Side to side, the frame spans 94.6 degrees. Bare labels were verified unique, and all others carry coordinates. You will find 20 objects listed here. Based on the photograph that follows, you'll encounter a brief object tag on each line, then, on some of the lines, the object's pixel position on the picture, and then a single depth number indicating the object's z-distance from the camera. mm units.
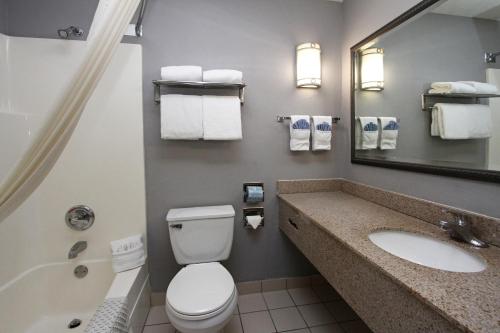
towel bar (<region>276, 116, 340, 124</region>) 1804
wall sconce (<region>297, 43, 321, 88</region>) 1724
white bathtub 1339
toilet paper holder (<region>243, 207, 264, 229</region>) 1818
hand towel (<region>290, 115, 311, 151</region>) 1765
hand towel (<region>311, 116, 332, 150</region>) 1798
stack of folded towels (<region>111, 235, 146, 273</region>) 1496
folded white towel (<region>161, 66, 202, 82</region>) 1529
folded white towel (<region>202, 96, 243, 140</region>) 1596
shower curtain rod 1451
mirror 962
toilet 1110
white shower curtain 744
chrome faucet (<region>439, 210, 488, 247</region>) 950
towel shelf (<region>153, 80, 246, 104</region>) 1545
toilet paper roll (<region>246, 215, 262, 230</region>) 1752
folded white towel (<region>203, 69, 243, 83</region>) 1560
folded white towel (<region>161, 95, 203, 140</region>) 1552
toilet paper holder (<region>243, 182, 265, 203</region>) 1778
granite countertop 565
